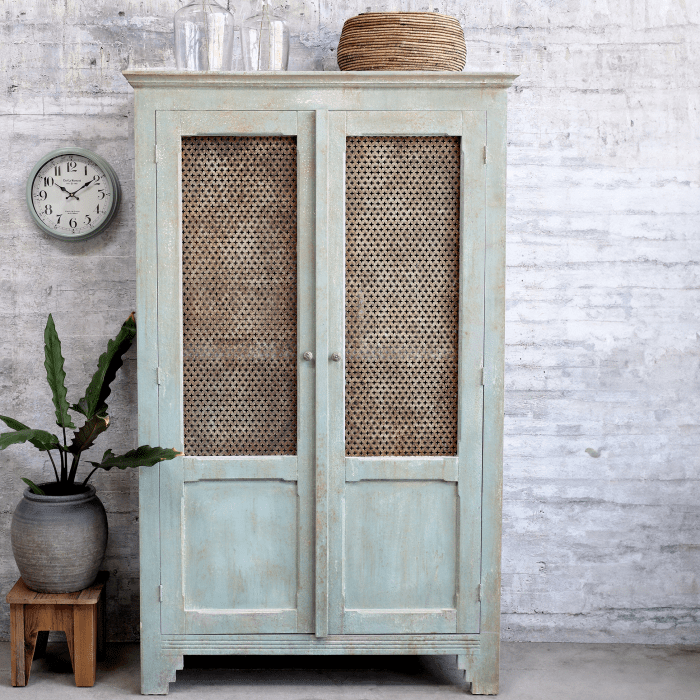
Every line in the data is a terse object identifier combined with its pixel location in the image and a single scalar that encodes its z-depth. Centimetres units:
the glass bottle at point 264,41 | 277
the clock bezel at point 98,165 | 308
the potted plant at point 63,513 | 270
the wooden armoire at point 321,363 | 257
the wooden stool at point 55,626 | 274
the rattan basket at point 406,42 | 265
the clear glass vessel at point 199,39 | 272
